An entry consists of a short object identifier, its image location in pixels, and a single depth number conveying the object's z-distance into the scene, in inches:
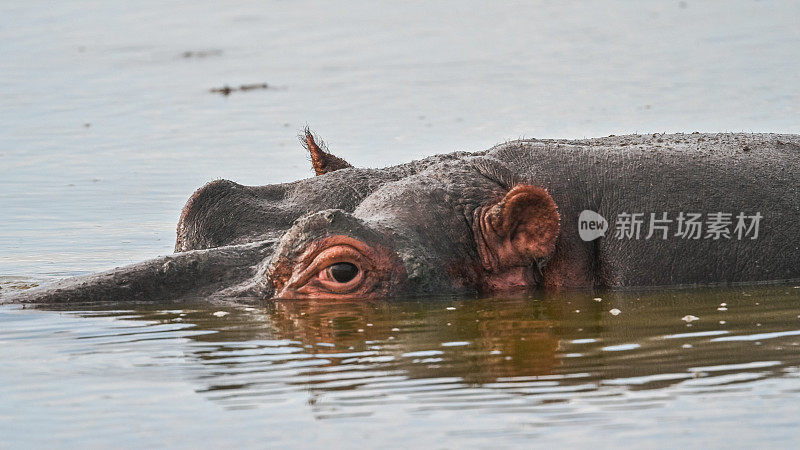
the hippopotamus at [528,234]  688.4
